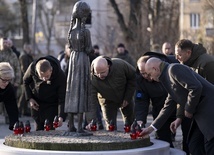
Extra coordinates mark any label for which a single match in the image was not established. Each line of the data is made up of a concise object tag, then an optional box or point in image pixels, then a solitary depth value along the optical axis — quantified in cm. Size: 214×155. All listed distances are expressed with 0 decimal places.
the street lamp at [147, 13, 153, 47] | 3086
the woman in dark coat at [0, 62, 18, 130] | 1264
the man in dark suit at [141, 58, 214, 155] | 1091
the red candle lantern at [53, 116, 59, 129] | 1316
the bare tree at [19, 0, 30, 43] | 3728
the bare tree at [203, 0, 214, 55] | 2535
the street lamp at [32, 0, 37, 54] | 3773
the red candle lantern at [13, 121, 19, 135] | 1254
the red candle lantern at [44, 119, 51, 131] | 1324
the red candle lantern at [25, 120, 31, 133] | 1284
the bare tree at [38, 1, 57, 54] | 6662
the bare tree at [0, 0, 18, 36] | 6706
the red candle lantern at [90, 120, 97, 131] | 1331
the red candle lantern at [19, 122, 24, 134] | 1257
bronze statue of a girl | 1207
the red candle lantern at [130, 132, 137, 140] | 1197
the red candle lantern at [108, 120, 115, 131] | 1337
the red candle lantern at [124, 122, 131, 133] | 1302
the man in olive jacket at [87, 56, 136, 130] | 1389
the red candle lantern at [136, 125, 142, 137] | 1198
